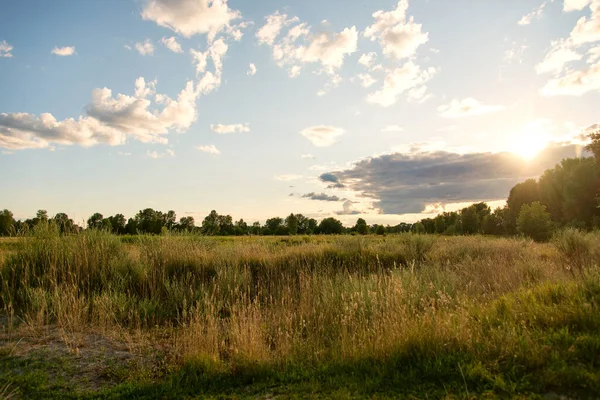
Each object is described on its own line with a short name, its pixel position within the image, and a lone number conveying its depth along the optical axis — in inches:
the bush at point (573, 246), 553.9
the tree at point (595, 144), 1196.5
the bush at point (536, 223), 1508.4
